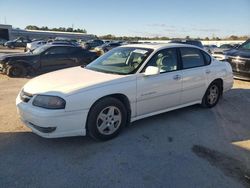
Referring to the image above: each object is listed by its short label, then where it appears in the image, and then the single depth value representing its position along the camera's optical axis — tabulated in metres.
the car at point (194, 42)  15.17
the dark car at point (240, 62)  6.98
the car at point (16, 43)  28.40
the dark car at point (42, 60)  7.90
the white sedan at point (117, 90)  2.78
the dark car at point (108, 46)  19.03
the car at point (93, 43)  25.22
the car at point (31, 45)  17.33
